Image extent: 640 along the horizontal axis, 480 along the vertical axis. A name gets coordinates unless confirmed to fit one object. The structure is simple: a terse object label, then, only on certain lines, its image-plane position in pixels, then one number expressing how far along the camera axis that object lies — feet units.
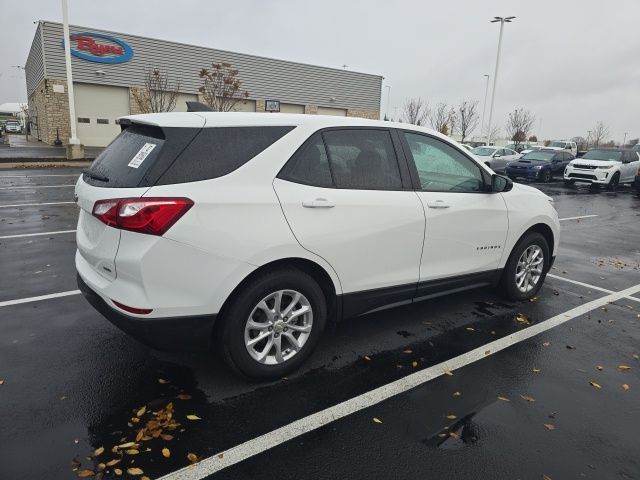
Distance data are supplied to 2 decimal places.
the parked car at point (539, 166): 71.10
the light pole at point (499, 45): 106.42
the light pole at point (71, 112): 61.21
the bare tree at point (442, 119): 183.42
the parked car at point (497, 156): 79.73
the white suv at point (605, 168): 63.36
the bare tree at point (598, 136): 242.37
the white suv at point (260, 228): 9.16
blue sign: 88.07
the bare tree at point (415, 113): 191.42
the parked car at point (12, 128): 194.76
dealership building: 88.63
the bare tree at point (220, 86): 95.81
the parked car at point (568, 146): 103.89
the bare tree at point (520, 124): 177.68
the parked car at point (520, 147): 137.90
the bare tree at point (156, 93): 90.38
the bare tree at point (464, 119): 179.22
